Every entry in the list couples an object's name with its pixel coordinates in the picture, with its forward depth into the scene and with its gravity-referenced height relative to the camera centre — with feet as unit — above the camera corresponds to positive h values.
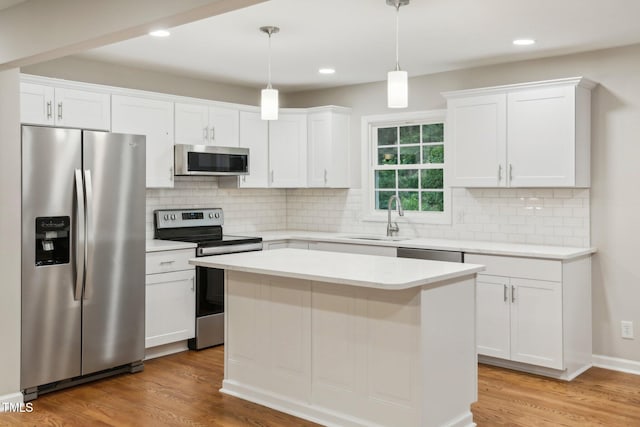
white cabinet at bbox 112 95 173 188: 16.06 +2.20
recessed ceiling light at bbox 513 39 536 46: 14.33 +3.92
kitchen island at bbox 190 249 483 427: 10.35 -2.36
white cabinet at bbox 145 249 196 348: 15.78 -2.35
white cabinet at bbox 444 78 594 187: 14.90 +1.88
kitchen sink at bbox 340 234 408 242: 18.48 -0.88
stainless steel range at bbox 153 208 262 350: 16.96 -1.16
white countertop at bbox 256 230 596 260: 14.47 -0.95
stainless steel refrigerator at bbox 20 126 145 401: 12.84 -1.03
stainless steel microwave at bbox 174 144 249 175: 17.25 +1.42
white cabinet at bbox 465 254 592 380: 14.24 -2.52
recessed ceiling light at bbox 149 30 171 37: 13.63 +3.92
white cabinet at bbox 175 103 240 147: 17.52 +2.48
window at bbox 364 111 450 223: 18.57 +1.36
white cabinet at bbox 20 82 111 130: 14.12 +2.45
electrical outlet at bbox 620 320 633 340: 15.06 -2.95
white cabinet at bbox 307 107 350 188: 19.84 +2.03
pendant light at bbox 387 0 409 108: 10.81 +2.11
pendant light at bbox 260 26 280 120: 12.58 +2.15
